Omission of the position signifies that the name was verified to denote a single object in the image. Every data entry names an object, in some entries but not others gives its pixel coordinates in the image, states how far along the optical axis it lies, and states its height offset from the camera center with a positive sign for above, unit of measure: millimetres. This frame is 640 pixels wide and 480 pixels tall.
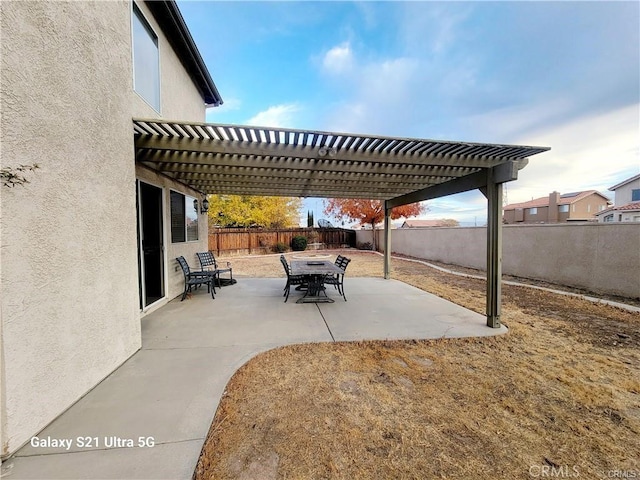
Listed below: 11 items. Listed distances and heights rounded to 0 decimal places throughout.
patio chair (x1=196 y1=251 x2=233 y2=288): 7323 -843
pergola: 3652 +1275
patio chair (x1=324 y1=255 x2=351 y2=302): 6240 -1153
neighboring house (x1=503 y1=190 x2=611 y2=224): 28188 +2607
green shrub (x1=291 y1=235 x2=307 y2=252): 18172 -753
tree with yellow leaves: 17781 +1557
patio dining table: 5629 -1042
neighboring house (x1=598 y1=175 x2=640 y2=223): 17752 +2684
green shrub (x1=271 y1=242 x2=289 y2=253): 17658 -1026
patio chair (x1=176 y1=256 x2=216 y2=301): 5987 -1077
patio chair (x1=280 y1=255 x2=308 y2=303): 6067 -1140
